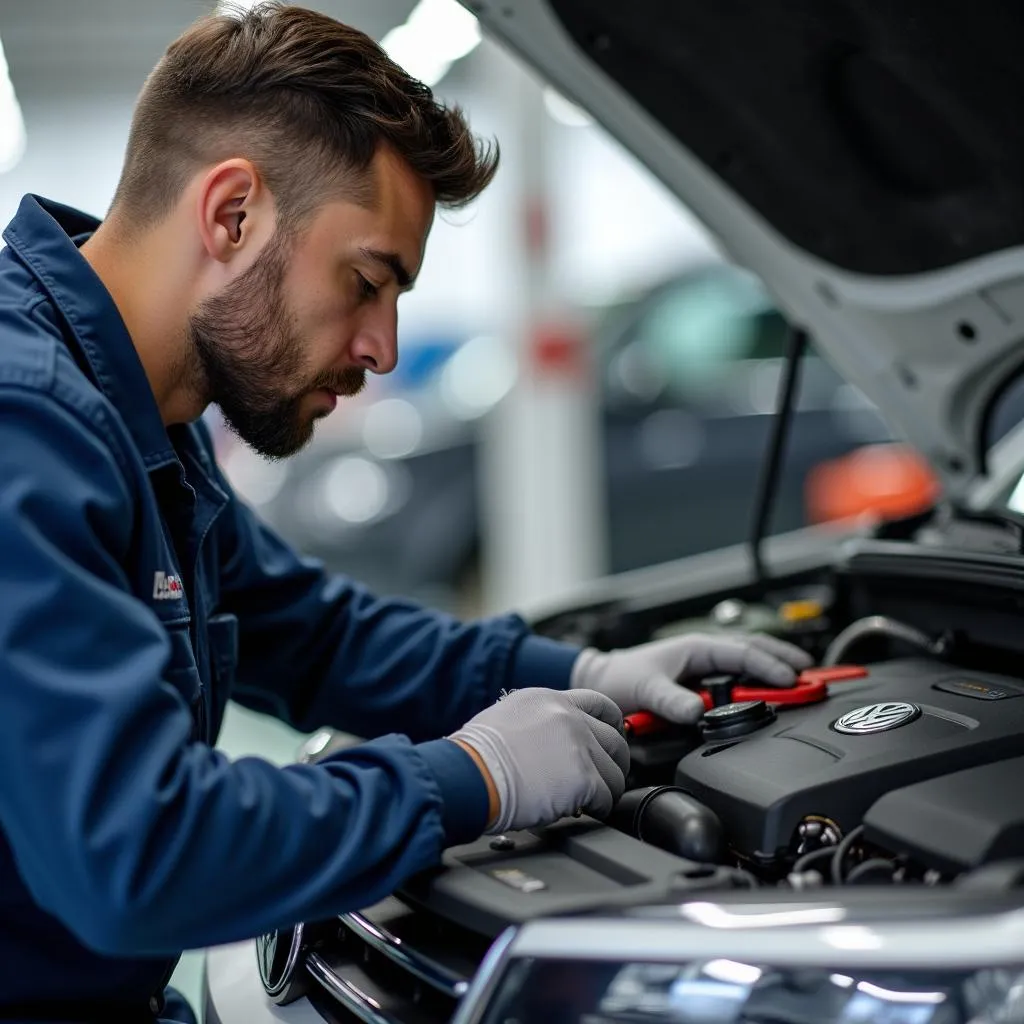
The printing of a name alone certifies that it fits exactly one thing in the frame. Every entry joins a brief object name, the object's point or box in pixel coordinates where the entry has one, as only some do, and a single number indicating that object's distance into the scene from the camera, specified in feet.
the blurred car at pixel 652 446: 13.76
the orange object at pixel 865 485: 13.53
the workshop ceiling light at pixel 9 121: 7.87
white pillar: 13.08
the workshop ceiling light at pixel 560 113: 13.58
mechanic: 2.77
